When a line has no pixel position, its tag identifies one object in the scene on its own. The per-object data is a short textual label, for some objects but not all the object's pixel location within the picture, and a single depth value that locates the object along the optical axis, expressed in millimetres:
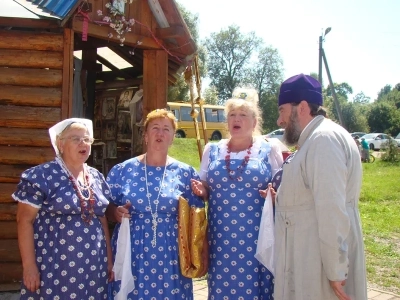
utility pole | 14359
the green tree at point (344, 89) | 79400
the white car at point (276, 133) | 30250
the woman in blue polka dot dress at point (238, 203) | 3186
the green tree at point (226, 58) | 51469
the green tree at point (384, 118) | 50031
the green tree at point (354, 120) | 49906
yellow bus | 26858
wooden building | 4535
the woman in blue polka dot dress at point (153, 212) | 3080
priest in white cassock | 2373
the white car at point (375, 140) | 33719
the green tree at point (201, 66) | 26278
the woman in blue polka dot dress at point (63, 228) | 2754
